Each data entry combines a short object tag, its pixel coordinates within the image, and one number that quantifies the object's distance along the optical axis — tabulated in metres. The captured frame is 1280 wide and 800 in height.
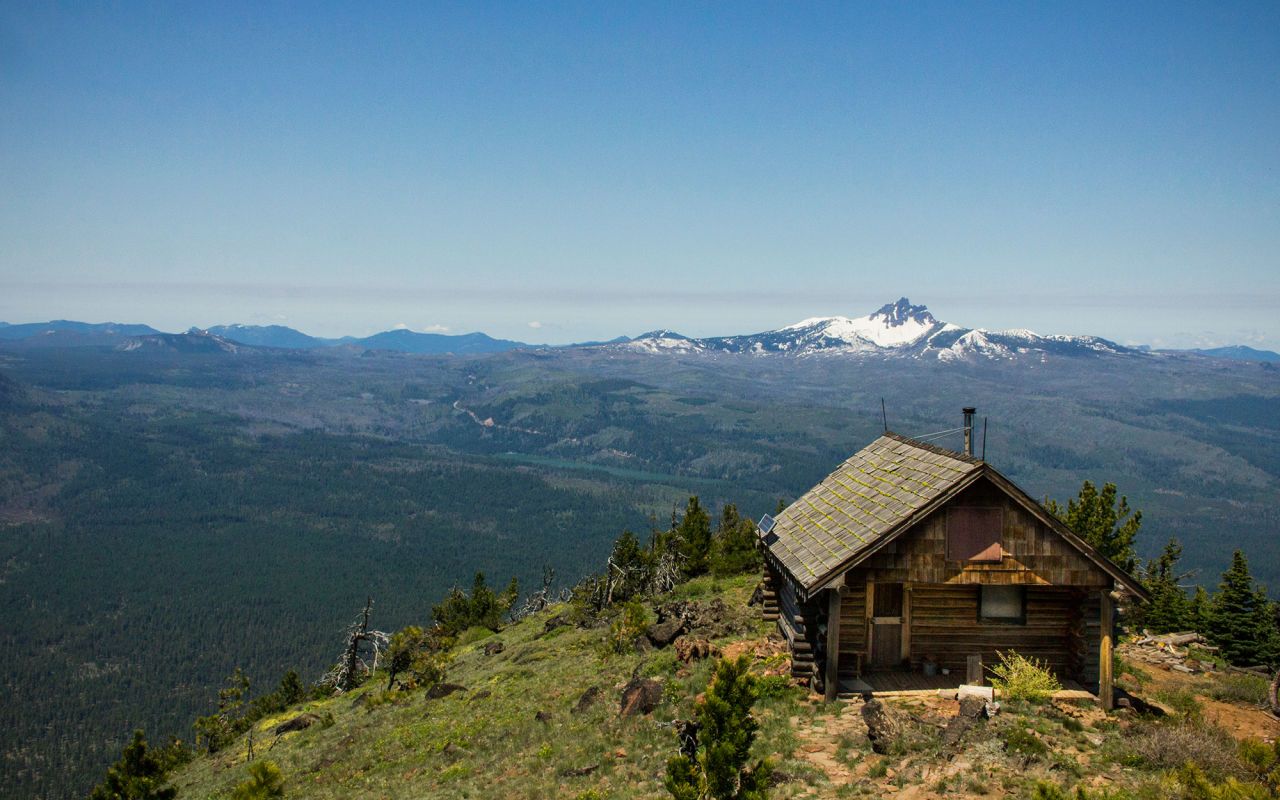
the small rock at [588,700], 23.31
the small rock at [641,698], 21.23
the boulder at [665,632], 27.64
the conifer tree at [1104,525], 41.41
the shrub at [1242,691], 21.78
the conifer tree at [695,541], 53.09
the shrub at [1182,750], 14.04
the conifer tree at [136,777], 26.53
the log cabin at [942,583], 19.64
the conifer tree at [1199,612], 35.51
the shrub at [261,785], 15.70
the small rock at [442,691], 32.53
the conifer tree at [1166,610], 38.31
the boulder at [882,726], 16.31
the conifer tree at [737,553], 47.56
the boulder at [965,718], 16.39
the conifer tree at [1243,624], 31.52
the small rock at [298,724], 38.22
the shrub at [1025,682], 19.08
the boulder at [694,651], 24.03
